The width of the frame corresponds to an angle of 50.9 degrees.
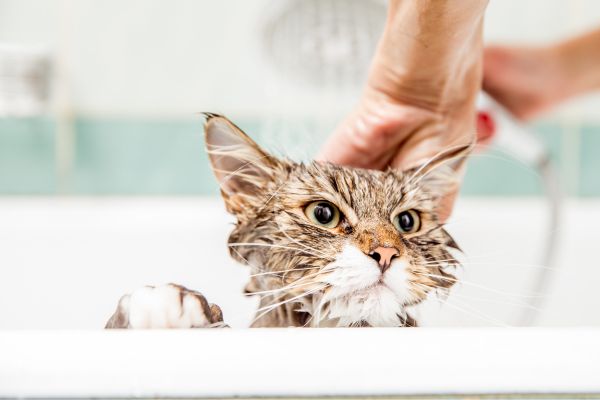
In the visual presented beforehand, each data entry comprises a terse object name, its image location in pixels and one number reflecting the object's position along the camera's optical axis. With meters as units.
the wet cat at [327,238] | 0.47
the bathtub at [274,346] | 0.32
